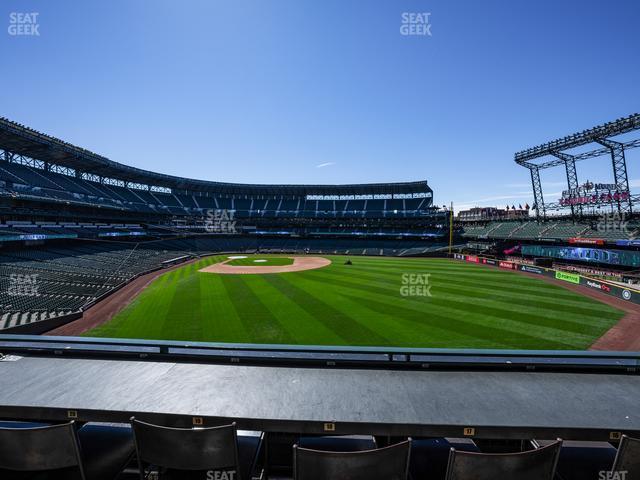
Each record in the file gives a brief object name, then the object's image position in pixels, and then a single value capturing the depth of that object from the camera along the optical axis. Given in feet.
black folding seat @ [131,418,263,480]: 10.62
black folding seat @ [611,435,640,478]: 10.53
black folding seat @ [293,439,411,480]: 9.98
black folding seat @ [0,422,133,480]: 10.95
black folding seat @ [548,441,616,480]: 13.30
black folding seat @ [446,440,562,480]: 10.09
